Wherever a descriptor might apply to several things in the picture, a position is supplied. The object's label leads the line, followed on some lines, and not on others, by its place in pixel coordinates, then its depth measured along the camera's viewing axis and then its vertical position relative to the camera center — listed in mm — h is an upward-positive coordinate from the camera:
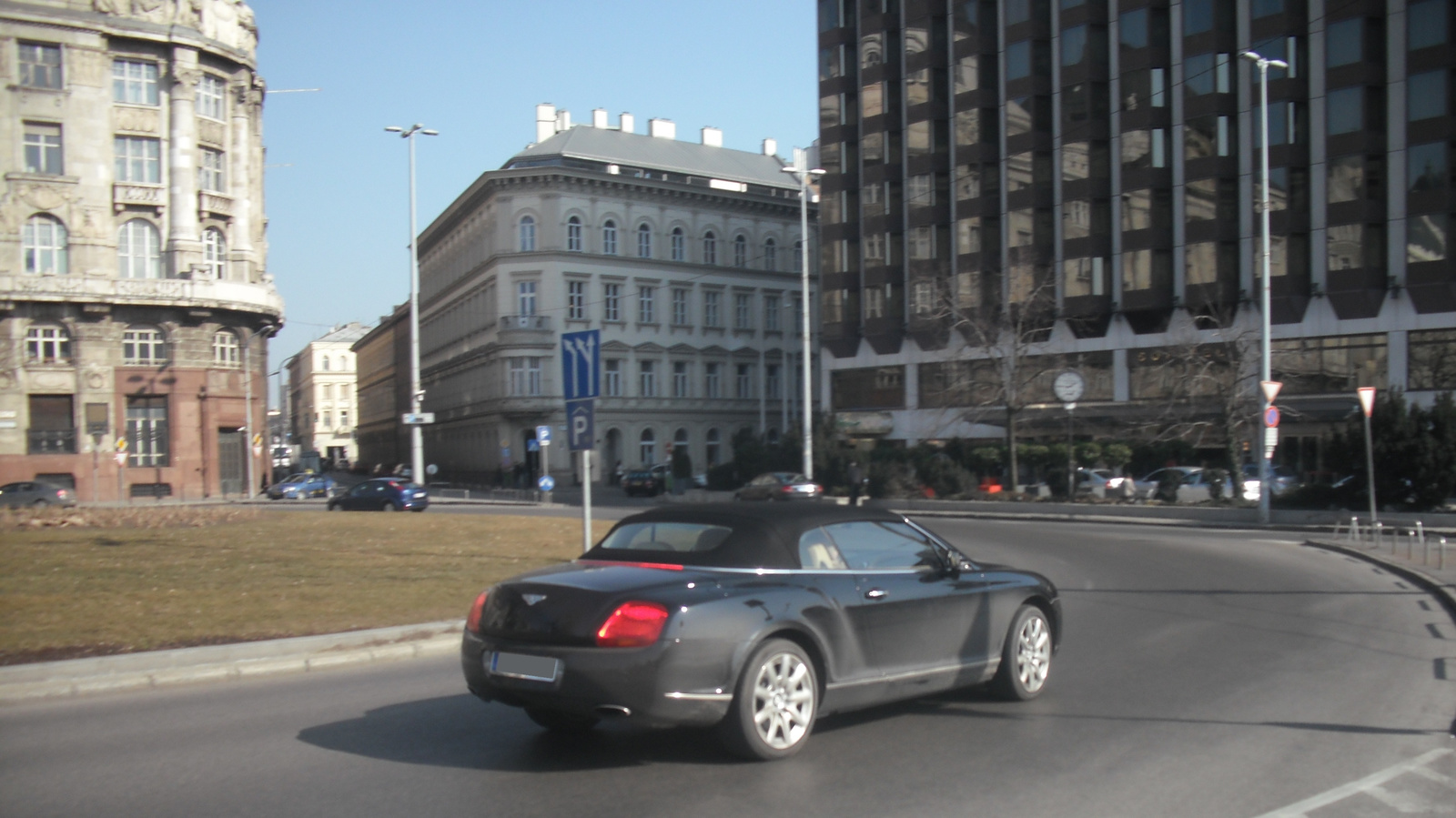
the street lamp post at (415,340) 43219 +3397
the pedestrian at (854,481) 39938 -2145
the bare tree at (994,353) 40719 +2496
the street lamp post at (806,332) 42094 +3354
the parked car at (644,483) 56156 -2841
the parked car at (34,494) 42438 -2150
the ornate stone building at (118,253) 52375 +8438
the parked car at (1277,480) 36125 -2220
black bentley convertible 5930 -1124
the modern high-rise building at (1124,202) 43688 +9245
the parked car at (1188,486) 34906 -2226
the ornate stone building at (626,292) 69688 +8471
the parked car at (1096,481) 38812 -2226
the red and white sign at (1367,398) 21688 +235
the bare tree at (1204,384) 39125 +1095
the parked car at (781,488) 41375 -2382
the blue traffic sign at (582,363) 13609 +734
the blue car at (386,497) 40438 -2371
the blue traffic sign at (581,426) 13781 -2
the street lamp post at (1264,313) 29094 +2567
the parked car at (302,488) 56156 -2776
